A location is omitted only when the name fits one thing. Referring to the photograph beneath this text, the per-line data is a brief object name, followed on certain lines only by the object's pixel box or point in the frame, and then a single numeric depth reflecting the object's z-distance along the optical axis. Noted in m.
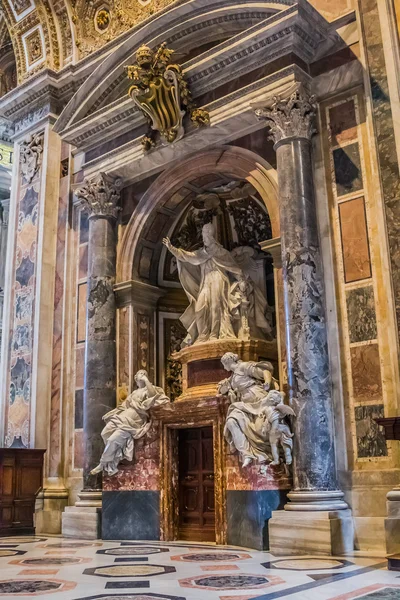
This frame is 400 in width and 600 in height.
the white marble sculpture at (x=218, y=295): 10.30
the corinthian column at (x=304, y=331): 7.82
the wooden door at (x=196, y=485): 9.33
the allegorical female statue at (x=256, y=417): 8.21
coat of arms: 10.12
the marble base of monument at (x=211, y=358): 9.86
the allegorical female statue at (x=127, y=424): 9.64
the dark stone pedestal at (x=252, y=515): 8.03
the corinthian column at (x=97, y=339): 10.30
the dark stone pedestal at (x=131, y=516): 9.38
